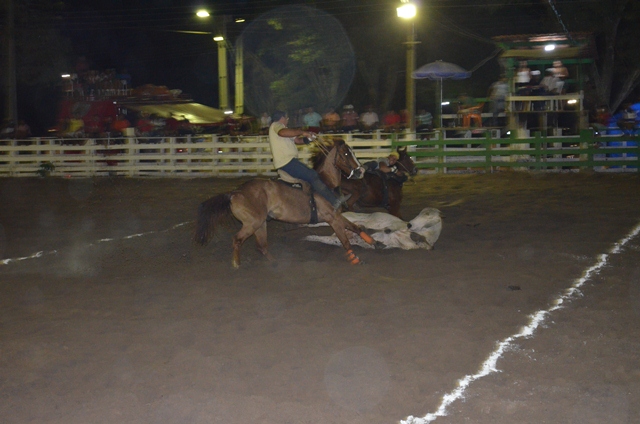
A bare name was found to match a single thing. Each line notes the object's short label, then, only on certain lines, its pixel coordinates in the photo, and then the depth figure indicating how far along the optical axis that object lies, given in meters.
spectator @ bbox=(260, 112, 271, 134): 24.30
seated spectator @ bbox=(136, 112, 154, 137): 24.36
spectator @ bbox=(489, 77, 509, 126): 21.52
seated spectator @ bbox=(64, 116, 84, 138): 25.16
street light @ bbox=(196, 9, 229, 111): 26.97
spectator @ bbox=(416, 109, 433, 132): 22.11
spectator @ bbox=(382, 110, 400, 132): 21.75
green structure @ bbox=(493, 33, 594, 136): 19.59
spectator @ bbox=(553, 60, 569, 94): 19.83
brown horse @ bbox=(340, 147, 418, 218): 10.75
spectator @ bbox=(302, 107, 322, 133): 22.19
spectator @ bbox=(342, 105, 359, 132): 22.00
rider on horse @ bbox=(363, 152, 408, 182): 10.87
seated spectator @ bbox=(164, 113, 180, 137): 24.94
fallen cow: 9.20
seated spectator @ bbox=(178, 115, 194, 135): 25.33
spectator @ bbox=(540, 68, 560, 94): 19.98
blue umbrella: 21.16
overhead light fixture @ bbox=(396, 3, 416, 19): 17.47
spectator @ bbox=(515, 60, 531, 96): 20.28
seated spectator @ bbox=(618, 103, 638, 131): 18.98
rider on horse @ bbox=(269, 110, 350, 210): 8.69
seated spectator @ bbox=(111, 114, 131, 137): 25.11
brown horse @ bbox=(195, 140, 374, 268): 8.42
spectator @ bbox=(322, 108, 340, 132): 22.30
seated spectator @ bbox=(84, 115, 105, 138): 25.08
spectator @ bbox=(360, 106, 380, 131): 22.27
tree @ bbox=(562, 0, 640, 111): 25.84
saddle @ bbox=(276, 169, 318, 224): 8.75
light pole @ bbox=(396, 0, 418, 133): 17.55
